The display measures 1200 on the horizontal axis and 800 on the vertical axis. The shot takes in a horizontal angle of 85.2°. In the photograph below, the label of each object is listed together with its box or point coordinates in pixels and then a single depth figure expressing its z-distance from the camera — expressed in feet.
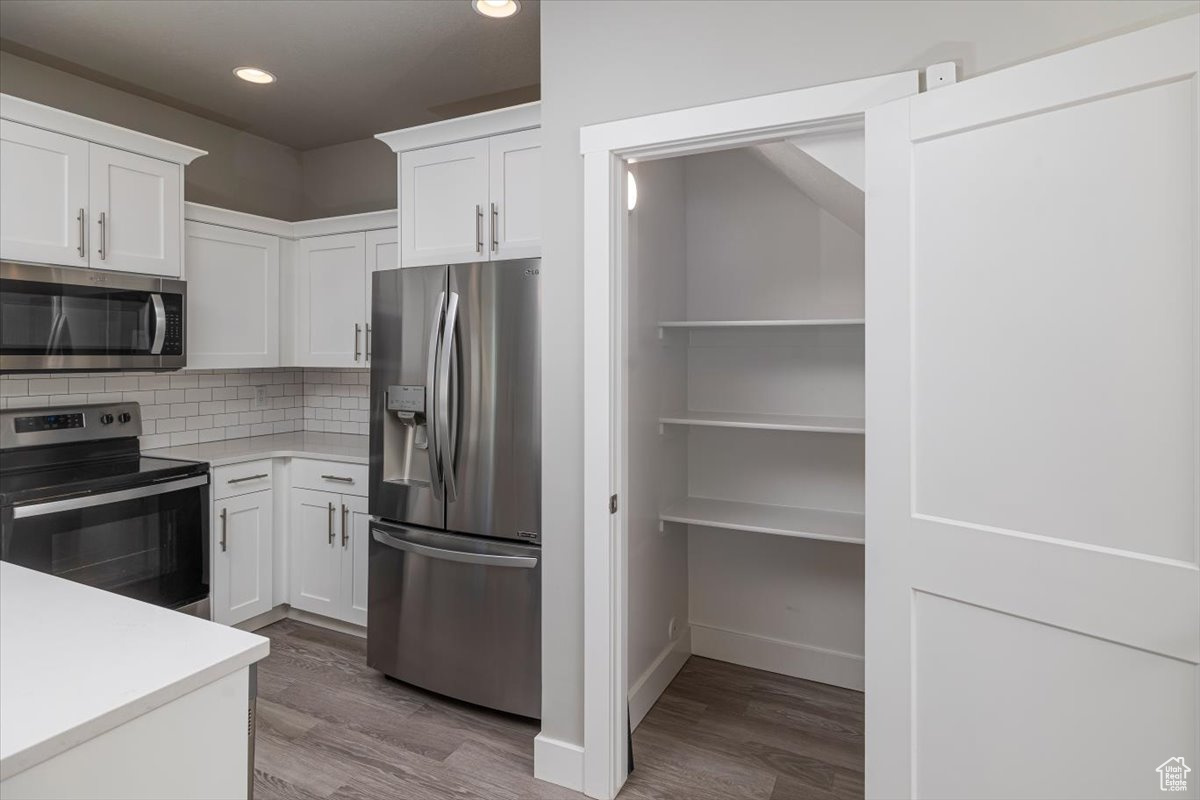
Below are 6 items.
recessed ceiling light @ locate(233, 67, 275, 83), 9.92
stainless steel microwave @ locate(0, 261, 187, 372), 8.16
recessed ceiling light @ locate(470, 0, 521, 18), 8.01
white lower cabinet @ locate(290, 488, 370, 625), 10.47
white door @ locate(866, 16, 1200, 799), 3.93
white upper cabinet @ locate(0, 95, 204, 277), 8.18
